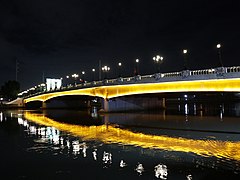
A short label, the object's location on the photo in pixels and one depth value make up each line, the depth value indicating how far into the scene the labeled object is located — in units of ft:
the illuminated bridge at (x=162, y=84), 104.78
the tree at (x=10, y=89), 396.24
